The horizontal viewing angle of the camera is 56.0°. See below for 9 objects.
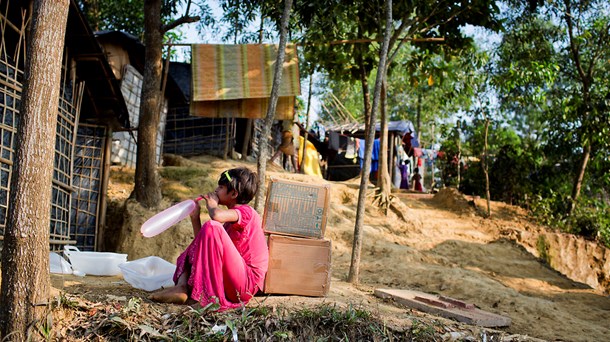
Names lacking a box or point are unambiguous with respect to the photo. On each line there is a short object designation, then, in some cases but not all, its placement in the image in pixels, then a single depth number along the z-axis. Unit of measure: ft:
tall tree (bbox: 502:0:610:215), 39.96
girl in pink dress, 12.72
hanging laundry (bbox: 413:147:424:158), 68.64
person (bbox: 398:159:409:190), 64.13
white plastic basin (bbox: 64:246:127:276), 18.66
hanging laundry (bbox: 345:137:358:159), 58.13
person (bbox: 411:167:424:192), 61.52
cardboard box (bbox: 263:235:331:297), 14.80
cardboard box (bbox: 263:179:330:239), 15.19
